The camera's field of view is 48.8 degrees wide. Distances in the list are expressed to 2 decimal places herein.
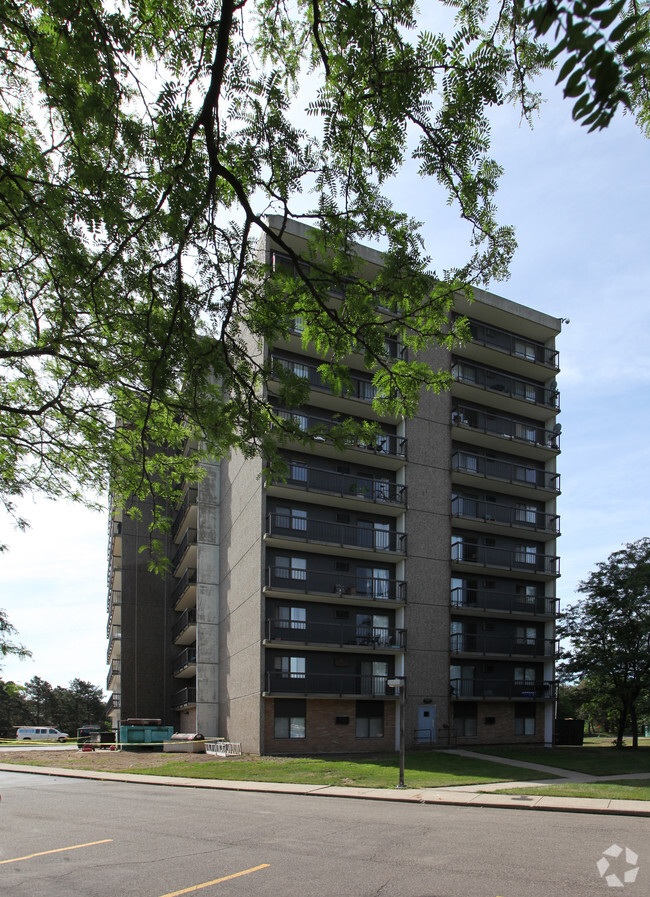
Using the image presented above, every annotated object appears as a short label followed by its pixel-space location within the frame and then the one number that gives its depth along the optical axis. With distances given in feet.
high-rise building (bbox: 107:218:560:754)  100.27
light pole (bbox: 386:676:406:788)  61.77
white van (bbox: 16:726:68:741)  233.14
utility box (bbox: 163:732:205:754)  103.55
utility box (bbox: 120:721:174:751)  126.72
